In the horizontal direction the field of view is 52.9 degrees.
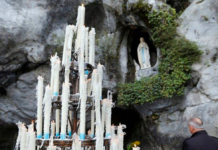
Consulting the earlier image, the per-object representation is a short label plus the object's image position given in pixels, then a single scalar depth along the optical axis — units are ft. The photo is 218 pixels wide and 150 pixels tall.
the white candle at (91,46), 11.64
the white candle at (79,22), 11.56
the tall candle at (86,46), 11.64
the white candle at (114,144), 8.07
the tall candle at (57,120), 11.16
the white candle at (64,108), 9.20
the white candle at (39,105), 9.86
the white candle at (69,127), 11.37
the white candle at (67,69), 10.25
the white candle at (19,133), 9.64
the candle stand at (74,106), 9.17
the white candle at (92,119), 11.28
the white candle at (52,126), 11.24
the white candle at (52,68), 10.44
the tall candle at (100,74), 10.28
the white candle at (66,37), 11.27
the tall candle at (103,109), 10.48
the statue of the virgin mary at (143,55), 24.86
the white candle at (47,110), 9.45
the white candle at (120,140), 9.29
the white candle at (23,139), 9.36
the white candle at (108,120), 10.36
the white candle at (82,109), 9.27
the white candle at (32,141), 8.94
